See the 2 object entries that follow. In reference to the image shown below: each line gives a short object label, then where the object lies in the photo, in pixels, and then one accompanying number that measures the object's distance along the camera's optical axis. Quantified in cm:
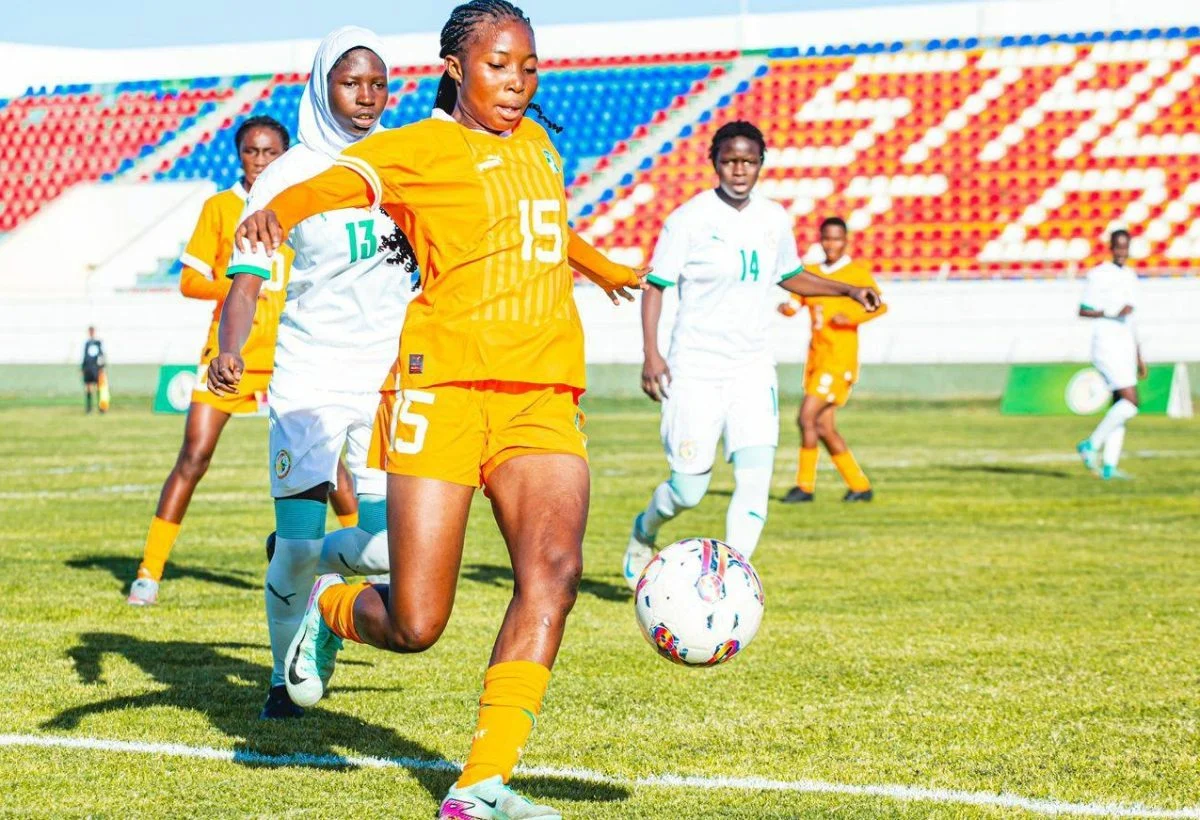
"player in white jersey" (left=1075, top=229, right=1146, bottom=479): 1638
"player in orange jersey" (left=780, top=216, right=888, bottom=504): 1443
